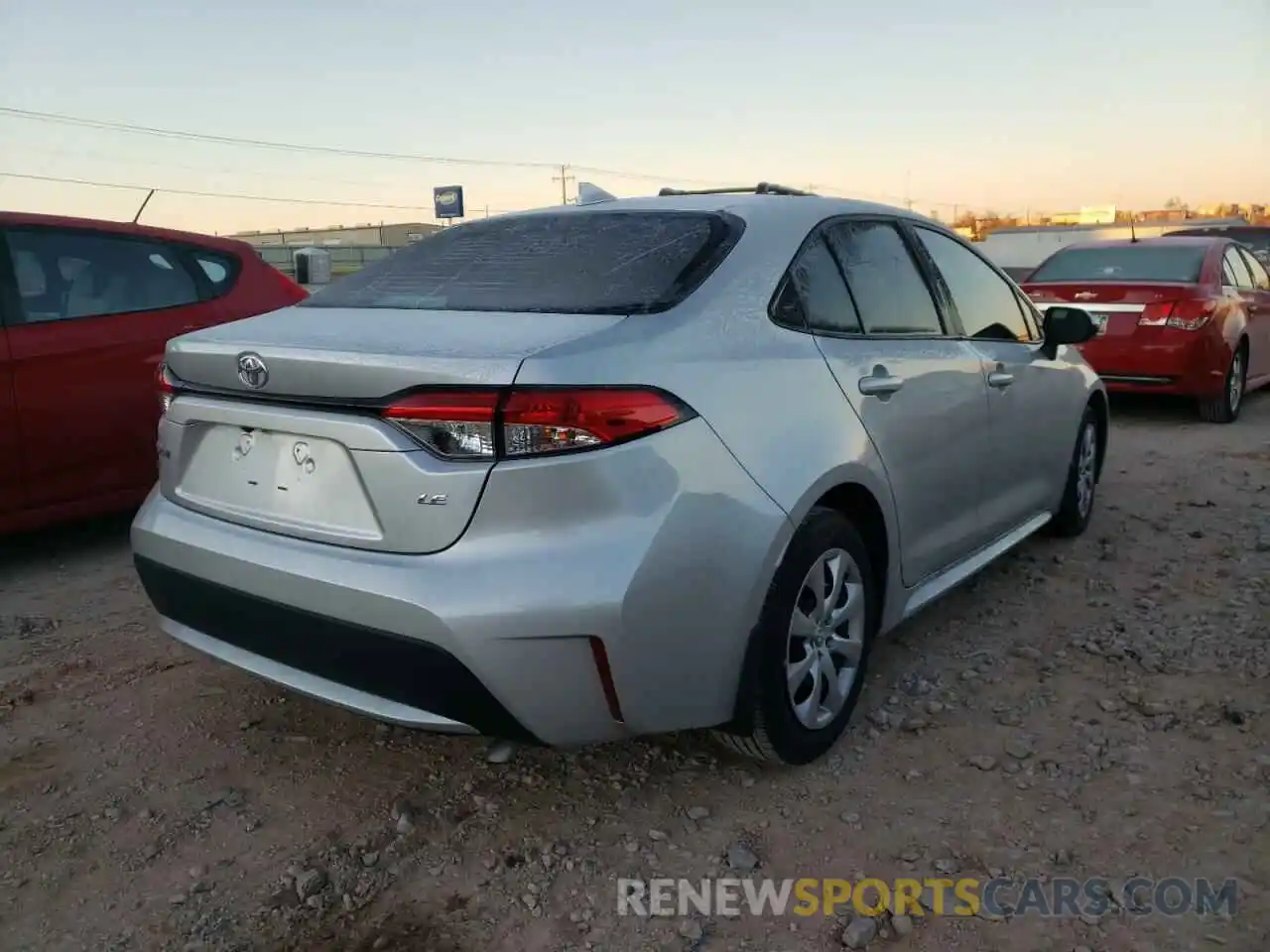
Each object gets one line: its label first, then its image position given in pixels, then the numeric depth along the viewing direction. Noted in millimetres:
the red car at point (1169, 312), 7520
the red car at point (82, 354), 4383
